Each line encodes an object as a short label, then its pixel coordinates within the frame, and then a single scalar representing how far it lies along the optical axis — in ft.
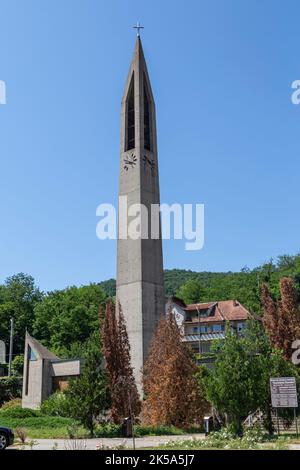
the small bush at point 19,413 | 98.63
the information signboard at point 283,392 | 56.39
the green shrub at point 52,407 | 102.32
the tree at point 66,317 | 229.04
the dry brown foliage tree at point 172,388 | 80.74
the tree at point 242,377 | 64.85
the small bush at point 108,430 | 74.43
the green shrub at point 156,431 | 74.38
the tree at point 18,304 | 250.37
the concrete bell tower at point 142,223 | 111.55
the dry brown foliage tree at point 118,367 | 79.30
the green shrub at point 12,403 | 141.16
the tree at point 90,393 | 73.82
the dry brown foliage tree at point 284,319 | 93.04
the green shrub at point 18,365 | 186.09
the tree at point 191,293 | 303.27
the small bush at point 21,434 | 59.11
